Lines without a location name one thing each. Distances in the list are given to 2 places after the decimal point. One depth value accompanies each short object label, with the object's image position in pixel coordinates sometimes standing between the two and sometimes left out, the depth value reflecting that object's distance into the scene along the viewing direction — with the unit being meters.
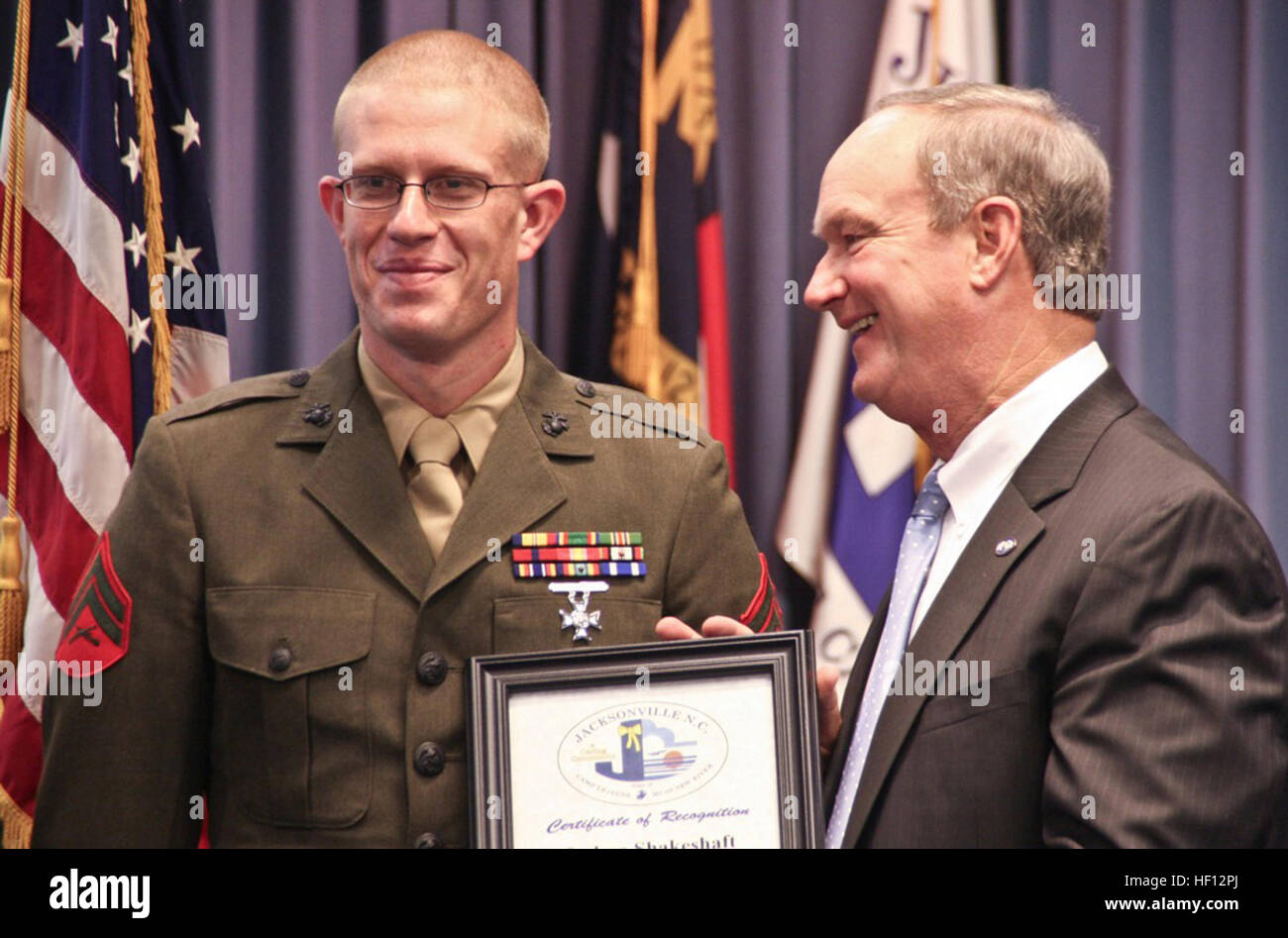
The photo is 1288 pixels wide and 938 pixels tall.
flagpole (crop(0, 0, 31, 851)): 2.68
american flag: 2.84
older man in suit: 1.53
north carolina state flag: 3.45
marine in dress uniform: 1.88
